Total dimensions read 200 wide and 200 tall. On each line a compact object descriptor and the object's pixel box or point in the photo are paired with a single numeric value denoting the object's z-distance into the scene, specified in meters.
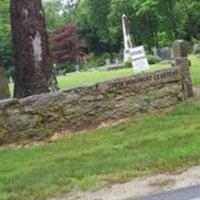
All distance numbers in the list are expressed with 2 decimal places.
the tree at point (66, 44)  72.81
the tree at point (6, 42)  47.84
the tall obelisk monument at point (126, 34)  51.22
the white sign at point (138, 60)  15.77
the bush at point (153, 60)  43.04
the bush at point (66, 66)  73.38
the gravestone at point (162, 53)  54.22
